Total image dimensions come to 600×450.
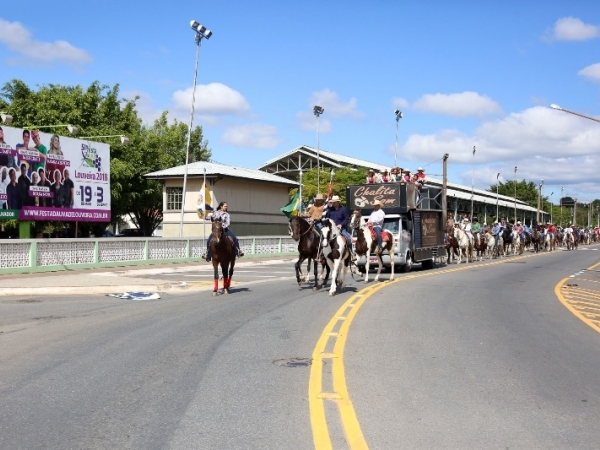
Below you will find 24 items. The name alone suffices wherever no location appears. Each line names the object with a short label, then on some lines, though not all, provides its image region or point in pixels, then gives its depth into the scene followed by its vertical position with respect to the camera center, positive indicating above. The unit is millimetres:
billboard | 24359 +2080
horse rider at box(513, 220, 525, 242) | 47125 +363
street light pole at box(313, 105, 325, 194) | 54719 +10047
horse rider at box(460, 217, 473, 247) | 36653 +367
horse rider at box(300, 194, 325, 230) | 18266 +584
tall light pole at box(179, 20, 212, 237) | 36531 +11043
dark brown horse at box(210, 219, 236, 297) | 16812 -482
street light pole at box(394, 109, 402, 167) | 58366 +10469
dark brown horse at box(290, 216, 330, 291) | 17703 -106
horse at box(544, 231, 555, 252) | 56406 -388
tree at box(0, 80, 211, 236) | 42531 +7130
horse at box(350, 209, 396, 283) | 21688 -240
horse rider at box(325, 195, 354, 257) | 18078 +499
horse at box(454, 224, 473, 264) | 35875 -290
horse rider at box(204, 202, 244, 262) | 17062 +366
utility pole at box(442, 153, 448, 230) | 49331 +4900
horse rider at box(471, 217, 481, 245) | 39381 +355
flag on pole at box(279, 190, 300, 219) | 41344 +1633
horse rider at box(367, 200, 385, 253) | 22047 +388
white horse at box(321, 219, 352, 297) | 17125 -384
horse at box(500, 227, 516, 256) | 44450 -129
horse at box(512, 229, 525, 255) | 46656 -553
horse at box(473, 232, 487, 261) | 38812 -553
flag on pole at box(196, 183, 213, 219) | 36656 +1735
